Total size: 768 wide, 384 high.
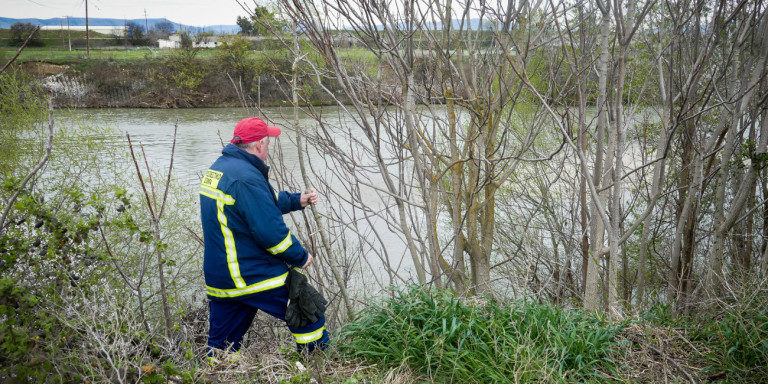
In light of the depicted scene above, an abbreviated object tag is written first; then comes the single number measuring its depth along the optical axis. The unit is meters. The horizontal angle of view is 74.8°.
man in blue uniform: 3.06
